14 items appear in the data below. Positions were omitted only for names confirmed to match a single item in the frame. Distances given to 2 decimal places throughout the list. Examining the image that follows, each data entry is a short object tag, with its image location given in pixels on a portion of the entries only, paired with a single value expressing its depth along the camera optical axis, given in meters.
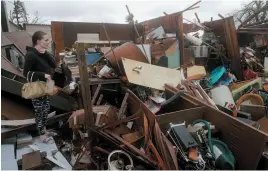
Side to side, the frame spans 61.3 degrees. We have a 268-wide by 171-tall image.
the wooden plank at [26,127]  2.97
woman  2.84
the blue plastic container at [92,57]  4.89
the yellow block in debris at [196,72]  5.46
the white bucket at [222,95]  4.40
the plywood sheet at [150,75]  3.93
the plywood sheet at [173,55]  5.57
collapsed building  2.42
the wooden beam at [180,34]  5.83
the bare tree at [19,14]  16.85
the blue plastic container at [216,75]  5.37
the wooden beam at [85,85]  2.39
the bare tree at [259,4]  14.15
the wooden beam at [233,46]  5.95
